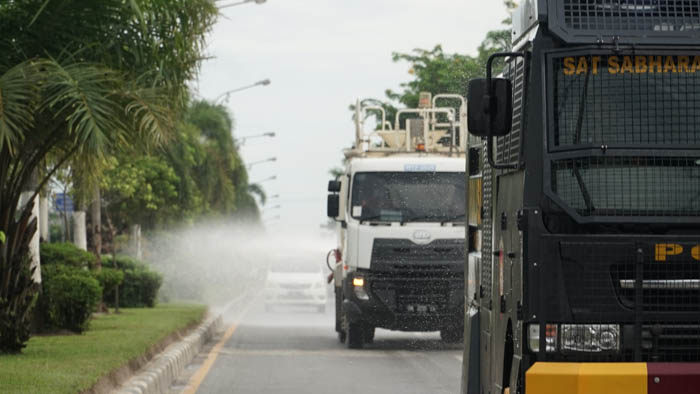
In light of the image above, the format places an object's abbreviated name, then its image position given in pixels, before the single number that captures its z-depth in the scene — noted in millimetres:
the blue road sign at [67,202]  41906
